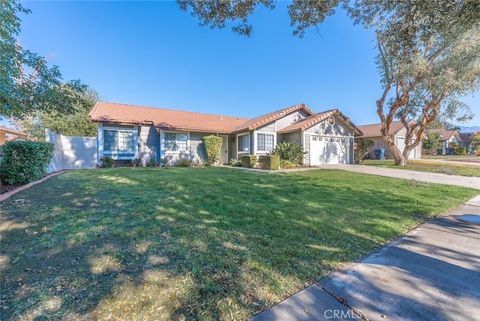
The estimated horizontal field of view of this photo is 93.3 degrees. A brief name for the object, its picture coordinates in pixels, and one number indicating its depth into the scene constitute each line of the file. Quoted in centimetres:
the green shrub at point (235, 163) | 1722
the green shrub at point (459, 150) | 4329
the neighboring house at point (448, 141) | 4633
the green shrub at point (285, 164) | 1524
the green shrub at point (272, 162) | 1435
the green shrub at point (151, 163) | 1616
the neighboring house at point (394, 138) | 2673
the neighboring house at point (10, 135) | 2137
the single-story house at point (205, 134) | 1555
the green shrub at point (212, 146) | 1742
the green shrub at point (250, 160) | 1577
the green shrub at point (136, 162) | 1578
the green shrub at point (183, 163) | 1623
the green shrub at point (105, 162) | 1470
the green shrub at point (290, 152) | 1605
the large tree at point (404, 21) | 569
